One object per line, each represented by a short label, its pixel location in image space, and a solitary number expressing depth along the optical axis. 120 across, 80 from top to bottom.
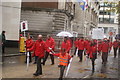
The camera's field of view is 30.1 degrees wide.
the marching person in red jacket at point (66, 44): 12.98
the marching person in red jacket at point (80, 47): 16.33
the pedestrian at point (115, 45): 22.25
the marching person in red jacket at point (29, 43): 13.23
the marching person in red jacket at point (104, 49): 15.66
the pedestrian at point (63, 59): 8.75
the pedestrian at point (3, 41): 17.91
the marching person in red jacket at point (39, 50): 10.20
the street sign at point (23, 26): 13.77
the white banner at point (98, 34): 16.23
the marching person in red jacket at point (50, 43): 13.49
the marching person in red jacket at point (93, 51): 11.82
